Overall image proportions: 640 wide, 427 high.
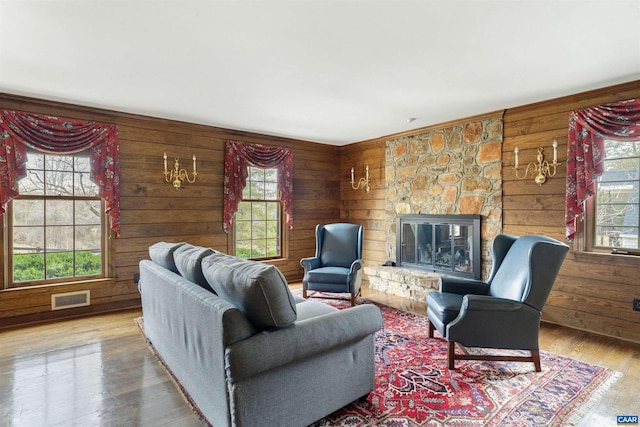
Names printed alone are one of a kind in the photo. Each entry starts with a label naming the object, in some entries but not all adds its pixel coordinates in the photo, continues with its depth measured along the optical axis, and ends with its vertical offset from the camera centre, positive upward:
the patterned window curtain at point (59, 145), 3.48 +0.75
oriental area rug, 2.02 -1.18
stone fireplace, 4.16 +0.42
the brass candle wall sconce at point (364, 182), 5.74 +0.54
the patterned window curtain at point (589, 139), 3.12 +0.71
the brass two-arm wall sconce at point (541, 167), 3.60 +0.50
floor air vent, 3.80 -0.94
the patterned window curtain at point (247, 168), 4.92 +0.70
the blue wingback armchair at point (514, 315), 2.51 -0.73
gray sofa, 1.62 -0.68
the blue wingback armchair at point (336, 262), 4.20 -0.63
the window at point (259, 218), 5.23 -0.05
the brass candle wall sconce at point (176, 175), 4.47 +0.53
